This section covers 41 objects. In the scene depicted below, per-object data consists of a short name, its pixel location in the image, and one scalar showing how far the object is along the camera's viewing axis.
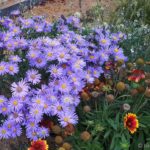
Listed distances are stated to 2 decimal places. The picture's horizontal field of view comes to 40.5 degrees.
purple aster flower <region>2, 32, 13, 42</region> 1.38
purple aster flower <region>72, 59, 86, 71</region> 1.32
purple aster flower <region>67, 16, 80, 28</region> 1.63
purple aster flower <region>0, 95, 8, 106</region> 1.26
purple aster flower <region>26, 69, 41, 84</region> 1.27
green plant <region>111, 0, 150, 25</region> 2.55
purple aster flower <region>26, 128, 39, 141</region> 1.25
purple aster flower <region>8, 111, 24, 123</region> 1.23
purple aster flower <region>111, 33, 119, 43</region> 1.55
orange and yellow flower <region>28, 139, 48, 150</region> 1.21
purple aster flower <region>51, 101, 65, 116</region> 1.24
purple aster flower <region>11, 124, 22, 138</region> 1.25
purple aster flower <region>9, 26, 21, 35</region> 1.48
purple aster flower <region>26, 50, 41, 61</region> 1.31
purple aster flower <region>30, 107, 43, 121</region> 1.22
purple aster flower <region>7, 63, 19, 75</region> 1.28
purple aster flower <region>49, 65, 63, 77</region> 1.28
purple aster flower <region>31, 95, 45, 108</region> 1.23
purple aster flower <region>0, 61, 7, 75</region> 1.27
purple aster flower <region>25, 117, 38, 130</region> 1.24
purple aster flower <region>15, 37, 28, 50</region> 1.38
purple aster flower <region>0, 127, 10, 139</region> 1.26
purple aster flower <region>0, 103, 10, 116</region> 1.25
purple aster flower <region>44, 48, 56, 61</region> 1.30
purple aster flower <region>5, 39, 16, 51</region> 1.36
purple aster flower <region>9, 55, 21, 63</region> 1.33
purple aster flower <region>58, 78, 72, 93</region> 1.27
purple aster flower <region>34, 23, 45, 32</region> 1.51
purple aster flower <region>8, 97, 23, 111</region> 1.23
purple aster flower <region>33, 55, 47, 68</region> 1.29
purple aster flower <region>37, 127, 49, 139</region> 1.25
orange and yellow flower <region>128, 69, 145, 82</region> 1.30
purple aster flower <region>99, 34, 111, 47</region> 1.48
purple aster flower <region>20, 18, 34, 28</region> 1.52
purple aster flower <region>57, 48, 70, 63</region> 1.30
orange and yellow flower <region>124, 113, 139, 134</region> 1.23
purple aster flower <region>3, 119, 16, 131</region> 1.25
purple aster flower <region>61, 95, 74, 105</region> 1.26
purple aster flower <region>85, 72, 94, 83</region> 1.35
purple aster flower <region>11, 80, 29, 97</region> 1.24
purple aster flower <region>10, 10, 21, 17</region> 1.64
